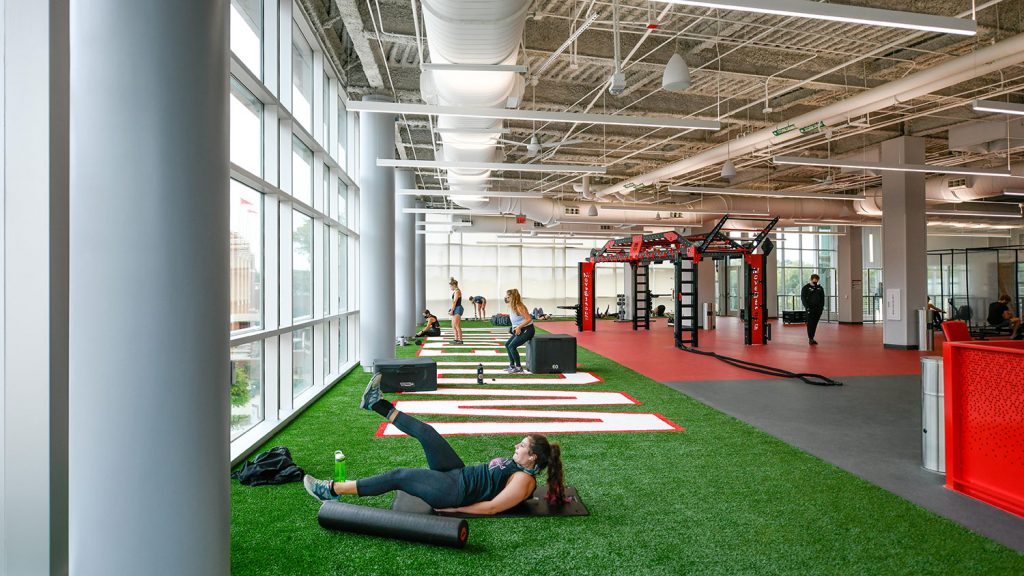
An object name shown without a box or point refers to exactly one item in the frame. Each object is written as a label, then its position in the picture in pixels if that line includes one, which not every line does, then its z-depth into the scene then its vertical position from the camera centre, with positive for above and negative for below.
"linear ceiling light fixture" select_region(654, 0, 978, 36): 4.82 +2.32
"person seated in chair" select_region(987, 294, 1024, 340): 16.84 -0.58
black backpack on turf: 4.71 -1.35
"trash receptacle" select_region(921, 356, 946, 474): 5.00 -1.02
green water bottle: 4.52 -1.26
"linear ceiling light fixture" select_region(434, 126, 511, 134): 8.91 +2.38
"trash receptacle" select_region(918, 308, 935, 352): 14.45 -0.89
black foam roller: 3.49 -1.33
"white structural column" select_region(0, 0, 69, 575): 2.66 +0.02
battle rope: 9.41 -1.33
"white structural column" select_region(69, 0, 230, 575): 2.32 +0.06
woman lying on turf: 3.92 -1.19
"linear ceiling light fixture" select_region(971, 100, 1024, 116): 7.80 +2.40
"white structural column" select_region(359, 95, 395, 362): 10.83 +0.94
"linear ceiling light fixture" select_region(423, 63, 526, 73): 5.95 +2.22
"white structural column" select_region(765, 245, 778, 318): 29.31 +0.47
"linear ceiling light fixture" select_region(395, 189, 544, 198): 12.37 +2.24
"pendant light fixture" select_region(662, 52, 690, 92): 7.10 +2.55
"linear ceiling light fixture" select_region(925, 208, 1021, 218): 19.22 +2.62
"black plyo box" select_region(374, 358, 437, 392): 9.02 -1.16
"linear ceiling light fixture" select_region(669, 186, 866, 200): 13.74 +2.44
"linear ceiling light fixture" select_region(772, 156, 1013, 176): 10.68 +2.32
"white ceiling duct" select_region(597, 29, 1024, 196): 7.83 +3.00
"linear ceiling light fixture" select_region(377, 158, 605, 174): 9.87 +2.12
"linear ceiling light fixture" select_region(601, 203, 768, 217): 19.70 +2.82
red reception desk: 4.24 -0.94
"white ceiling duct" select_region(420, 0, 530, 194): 4.77 +2.28
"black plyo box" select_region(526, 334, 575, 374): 10.70 -1.04
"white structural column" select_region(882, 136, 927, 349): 14.51 +1.06
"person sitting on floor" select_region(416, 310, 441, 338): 18.68 -0.96
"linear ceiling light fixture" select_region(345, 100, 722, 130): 7.33 +2.22
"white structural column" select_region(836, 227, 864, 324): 24.78 +0.57
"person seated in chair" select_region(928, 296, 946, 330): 18.00 -0.69
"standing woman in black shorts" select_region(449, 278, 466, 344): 15.23 -0.37
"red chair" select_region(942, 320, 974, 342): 5.56 -0.35
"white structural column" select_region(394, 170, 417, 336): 17.12 +0.65
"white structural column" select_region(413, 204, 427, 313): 24.81 +0.97
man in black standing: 15.97 -0.23
